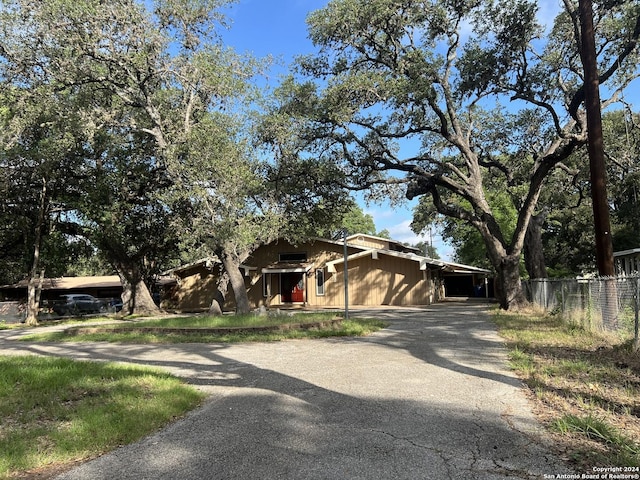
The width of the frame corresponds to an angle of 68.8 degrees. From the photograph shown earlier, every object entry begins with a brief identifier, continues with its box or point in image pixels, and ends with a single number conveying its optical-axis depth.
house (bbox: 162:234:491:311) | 28.47
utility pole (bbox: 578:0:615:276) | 10.17
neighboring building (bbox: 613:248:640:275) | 25.21
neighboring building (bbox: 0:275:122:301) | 38.78
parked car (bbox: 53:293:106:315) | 29.88
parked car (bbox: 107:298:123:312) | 30.13
